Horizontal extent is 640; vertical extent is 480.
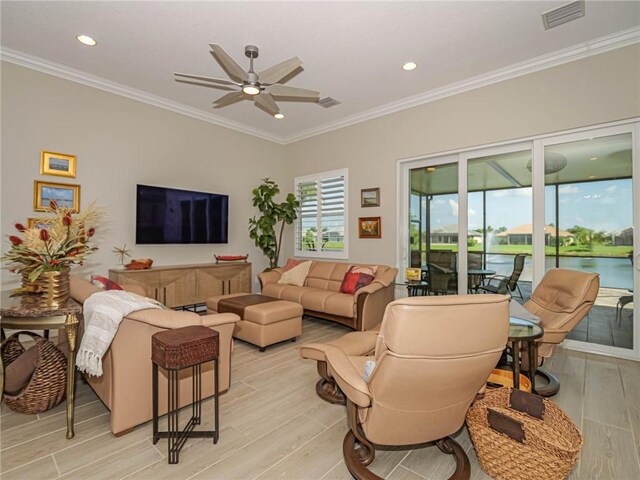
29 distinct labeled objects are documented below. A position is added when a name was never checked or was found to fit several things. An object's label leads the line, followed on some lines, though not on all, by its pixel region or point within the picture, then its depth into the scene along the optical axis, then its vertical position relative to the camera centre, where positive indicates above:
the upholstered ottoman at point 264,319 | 3.52 -0.91
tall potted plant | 5.87 +0.46
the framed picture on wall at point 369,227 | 5.17 +0.24
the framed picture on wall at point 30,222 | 3.68 +0.21
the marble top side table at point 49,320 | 1.86 -0.48
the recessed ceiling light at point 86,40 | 3.27 +2.12
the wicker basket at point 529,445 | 1.50 -1.02
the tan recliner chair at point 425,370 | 1.33 -0.57
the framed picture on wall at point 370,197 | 5.20 +0.75
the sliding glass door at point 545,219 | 3.35 +0.29
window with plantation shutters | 5.70 +0.50
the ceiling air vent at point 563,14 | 2.80 +2.12
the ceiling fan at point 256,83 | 2.79 +1.57
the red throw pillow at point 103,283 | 3.01 -0.43
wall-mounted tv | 4.59 +0.39
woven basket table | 1.79 -0.69
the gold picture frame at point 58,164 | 3.81 +0.94
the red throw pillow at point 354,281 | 4.45 -0.57
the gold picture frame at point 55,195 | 3.77 +0.56
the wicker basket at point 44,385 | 2.18 -1.03
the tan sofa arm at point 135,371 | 1.97 -0.85
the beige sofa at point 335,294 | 4.04 -0.76
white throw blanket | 1.87 -0.54
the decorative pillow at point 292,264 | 5.50 -0.40
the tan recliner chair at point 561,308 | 2.62 -0.58
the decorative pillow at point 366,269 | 4.62 -0.41
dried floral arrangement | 1.99 -0.03
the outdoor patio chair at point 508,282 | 4.02 -0.53
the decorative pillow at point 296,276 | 5.23 -0.59
